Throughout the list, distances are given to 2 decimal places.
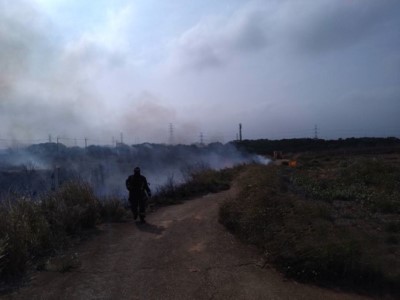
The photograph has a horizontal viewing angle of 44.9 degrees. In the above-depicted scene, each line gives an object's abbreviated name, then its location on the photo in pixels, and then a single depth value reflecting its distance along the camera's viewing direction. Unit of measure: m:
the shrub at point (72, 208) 12.01
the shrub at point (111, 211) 14.45
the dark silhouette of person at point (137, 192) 14.60
